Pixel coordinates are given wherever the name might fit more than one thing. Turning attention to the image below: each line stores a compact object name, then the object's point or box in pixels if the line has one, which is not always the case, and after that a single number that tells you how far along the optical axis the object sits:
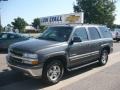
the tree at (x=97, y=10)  26.90
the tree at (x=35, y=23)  63.19
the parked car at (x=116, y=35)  13.74
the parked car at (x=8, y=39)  7.46
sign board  16.10
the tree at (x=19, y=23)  51.22
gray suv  3.18
